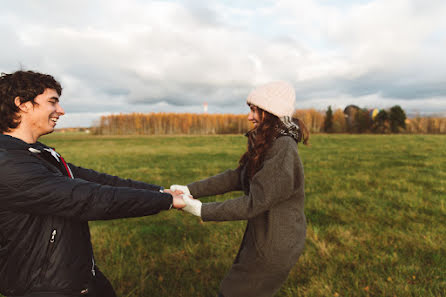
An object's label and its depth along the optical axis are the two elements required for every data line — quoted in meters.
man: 1.76
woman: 2.12
